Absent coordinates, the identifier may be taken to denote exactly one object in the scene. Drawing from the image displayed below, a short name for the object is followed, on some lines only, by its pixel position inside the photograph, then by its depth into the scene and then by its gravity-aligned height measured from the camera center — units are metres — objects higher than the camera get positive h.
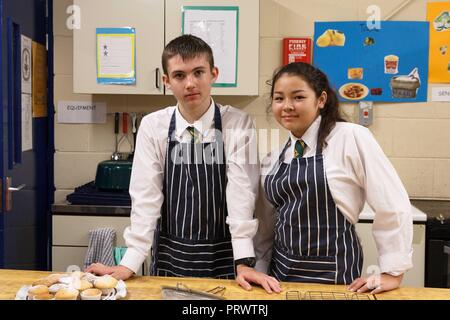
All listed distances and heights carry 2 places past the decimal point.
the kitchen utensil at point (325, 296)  1.23 -0.41
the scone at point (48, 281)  1.26 -0.39
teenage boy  1.61 -0.17
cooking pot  2.69 -0.27
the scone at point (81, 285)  1.22 -0.38
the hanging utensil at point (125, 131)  3.00 -0.03
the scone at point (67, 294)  1.15 -0.38
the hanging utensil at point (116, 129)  2.99 -0.03
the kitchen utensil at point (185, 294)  1.20 -0.40
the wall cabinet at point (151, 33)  2.62 +0.47
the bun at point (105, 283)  1.24 -0.38
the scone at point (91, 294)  1.18 -0.39
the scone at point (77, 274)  1.29 -0.38
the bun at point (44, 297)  1.16 -0.39
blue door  2.23 -0.19
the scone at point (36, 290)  1.18 -0.38
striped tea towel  2.52 -0.60
